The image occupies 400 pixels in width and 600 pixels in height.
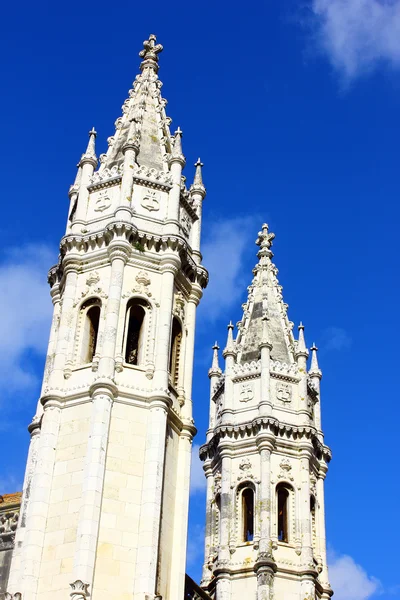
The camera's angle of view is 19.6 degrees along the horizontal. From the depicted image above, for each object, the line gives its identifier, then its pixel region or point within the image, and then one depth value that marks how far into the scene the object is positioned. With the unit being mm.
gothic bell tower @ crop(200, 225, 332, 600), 37000
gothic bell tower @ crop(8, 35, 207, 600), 23875
